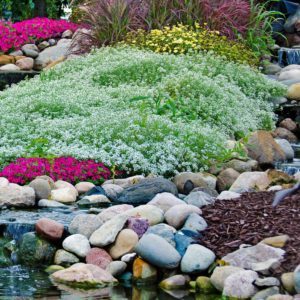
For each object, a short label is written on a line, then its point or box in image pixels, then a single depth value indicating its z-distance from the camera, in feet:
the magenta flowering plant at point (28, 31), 80.68
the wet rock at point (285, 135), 54.78
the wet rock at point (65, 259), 31.38
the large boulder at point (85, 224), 32.18
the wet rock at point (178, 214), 32.27
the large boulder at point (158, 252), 29.06
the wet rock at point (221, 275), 27.58
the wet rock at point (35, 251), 31.85
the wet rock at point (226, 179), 41.04
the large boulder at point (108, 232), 30.92
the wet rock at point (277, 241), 28.52
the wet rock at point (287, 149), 47.84
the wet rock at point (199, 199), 34.73
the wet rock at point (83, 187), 40.13
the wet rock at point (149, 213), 32.53
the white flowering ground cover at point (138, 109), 43.26
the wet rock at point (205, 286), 28.21
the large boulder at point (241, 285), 26.52
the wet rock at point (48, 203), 37.53
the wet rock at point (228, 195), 35.02
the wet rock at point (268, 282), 26.44
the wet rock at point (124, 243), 30.60
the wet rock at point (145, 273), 29.41
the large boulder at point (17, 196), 37.22
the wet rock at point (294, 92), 59.54
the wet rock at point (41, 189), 38.19
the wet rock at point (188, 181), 40.03
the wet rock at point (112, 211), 33.22
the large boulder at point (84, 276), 28.95
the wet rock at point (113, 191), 38.65
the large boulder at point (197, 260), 28.88
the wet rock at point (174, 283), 28.73
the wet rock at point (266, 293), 26.25
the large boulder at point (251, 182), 38.57
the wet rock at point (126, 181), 40.27
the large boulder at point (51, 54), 78.88
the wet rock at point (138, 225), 31.44
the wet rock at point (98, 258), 30.55
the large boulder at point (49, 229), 31.97
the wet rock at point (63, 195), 38.36
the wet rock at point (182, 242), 30.08
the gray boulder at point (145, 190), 37.39
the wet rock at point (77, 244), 31.21
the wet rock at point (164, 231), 30.51
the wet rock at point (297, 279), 25.55
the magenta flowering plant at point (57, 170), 40.34
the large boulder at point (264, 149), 45.58
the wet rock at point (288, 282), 25.99
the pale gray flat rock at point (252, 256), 27.81
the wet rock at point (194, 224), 31.23
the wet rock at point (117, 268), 29.96
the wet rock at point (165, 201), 34.09
